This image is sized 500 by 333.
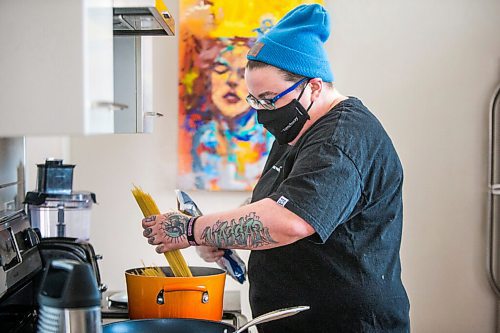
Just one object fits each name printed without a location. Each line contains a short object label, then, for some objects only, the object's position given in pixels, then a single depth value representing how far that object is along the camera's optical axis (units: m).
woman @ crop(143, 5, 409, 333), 1.81
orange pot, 1.84
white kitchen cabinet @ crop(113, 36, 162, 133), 2.38
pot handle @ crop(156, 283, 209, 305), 1.83
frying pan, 1.68
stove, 2.12
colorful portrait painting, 3.55
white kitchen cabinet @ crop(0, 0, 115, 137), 1.15
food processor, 2.47
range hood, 1.80
